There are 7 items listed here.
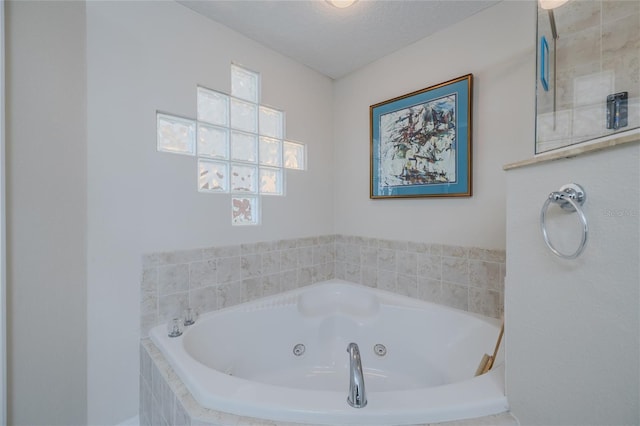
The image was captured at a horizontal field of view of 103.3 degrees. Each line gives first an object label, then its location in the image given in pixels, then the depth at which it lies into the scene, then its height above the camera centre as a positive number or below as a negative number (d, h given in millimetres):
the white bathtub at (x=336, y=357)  844 -733
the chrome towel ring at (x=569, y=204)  621 +17
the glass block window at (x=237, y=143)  1562 +459
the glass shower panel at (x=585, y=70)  931 +610
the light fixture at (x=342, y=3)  1340 +1115
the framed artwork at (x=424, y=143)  1622 +483
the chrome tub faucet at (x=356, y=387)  835 -584
